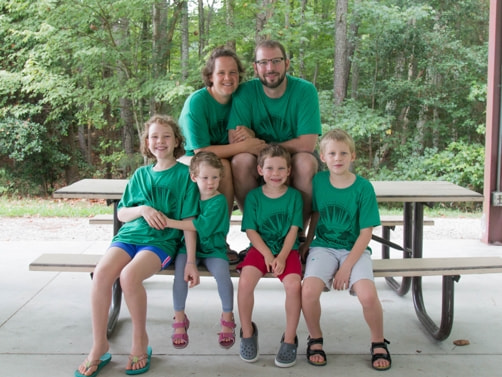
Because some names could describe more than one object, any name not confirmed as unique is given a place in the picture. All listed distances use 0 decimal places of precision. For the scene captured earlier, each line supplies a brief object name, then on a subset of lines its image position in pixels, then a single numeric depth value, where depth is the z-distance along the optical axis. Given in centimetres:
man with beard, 293
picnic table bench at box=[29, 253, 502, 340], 271
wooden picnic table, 289
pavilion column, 490
